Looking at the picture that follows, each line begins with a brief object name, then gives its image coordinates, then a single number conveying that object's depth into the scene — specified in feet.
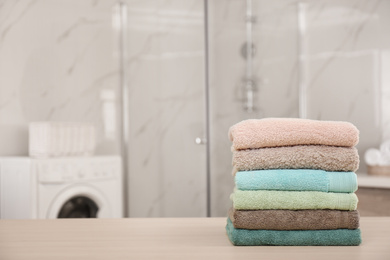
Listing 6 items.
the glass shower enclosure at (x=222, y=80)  10.25
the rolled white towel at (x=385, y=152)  8.80
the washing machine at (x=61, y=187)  8.76
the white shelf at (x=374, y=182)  7.93
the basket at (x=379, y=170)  8.75
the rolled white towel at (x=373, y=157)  8.91
